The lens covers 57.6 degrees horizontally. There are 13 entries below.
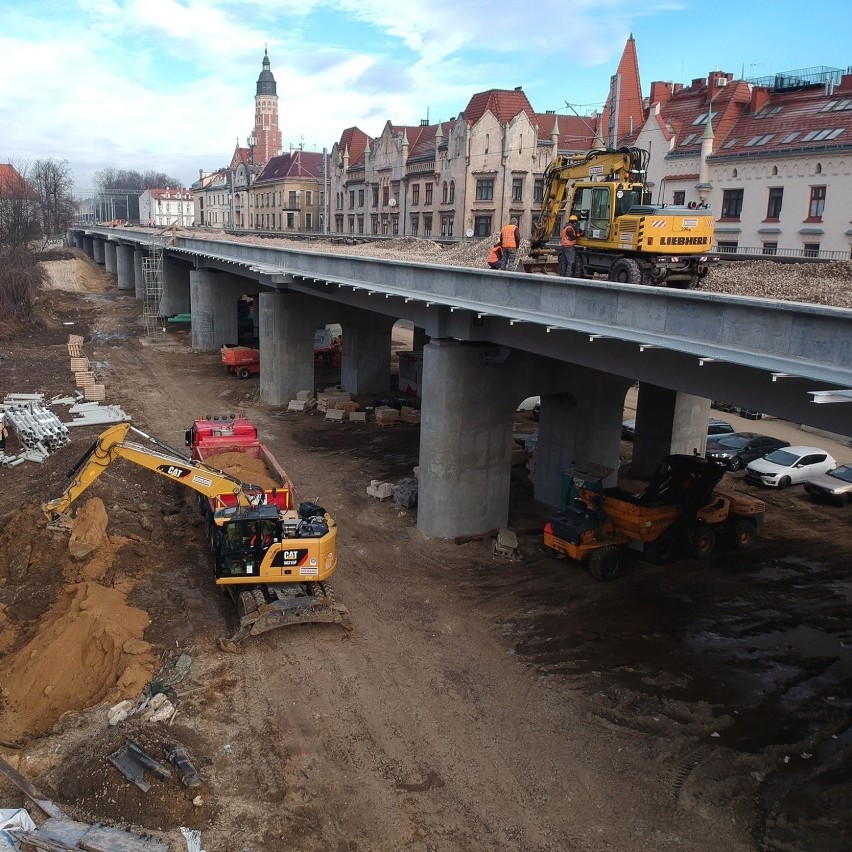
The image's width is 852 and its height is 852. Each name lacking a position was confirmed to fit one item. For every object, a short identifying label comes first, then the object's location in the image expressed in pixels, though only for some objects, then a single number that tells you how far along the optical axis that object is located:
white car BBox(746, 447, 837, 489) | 25.00
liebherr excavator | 15.02
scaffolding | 53.31
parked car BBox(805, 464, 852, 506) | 23.16
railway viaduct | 9.98
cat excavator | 13.88
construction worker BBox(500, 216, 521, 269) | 18.52
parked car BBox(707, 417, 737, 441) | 30.17
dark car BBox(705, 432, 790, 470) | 27.09
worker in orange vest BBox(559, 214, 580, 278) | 16.97
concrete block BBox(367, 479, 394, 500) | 21.56
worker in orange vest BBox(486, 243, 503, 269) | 18.55
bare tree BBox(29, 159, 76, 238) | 120.88
